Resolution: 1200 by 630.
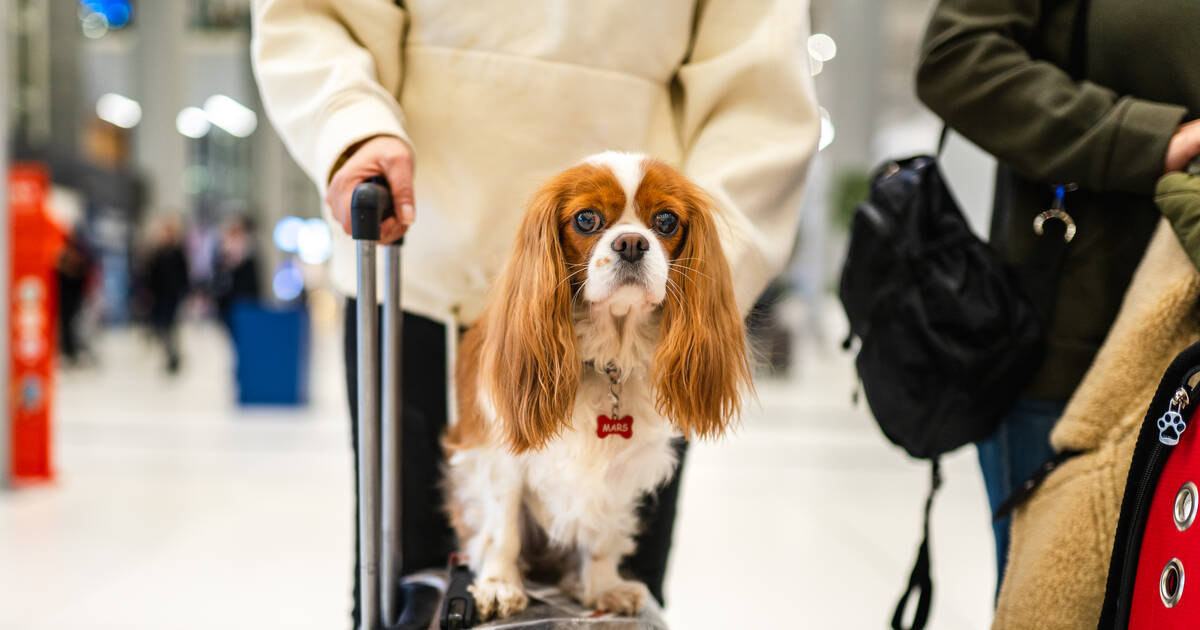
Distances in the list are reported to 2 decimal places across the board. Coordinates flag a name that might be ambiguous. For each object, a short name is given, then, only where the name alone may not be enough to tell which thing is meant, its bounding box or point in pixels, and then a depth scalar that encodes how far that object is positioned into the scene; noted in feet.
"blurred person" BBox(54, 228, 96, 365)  28.25
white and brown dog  3.46
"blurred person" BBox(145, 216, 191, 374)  30.14
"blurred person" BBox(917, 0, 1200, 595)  4.17
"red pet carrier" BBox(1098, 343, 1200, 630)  3.13
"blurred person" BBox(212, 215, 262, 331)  27.99
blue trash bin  22.85
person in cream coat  4.06
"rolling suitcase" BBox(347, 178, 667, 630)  3.80
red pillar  14.34
